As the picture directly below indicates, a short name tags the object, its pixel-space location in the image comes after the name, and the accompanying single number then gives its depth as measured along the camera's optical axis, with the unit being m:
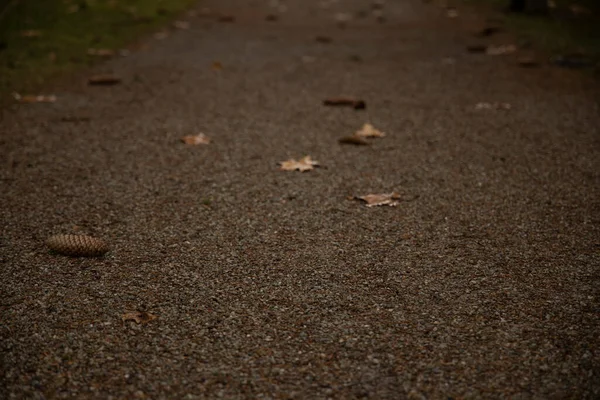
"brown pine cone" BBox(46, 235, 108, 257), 4.55
